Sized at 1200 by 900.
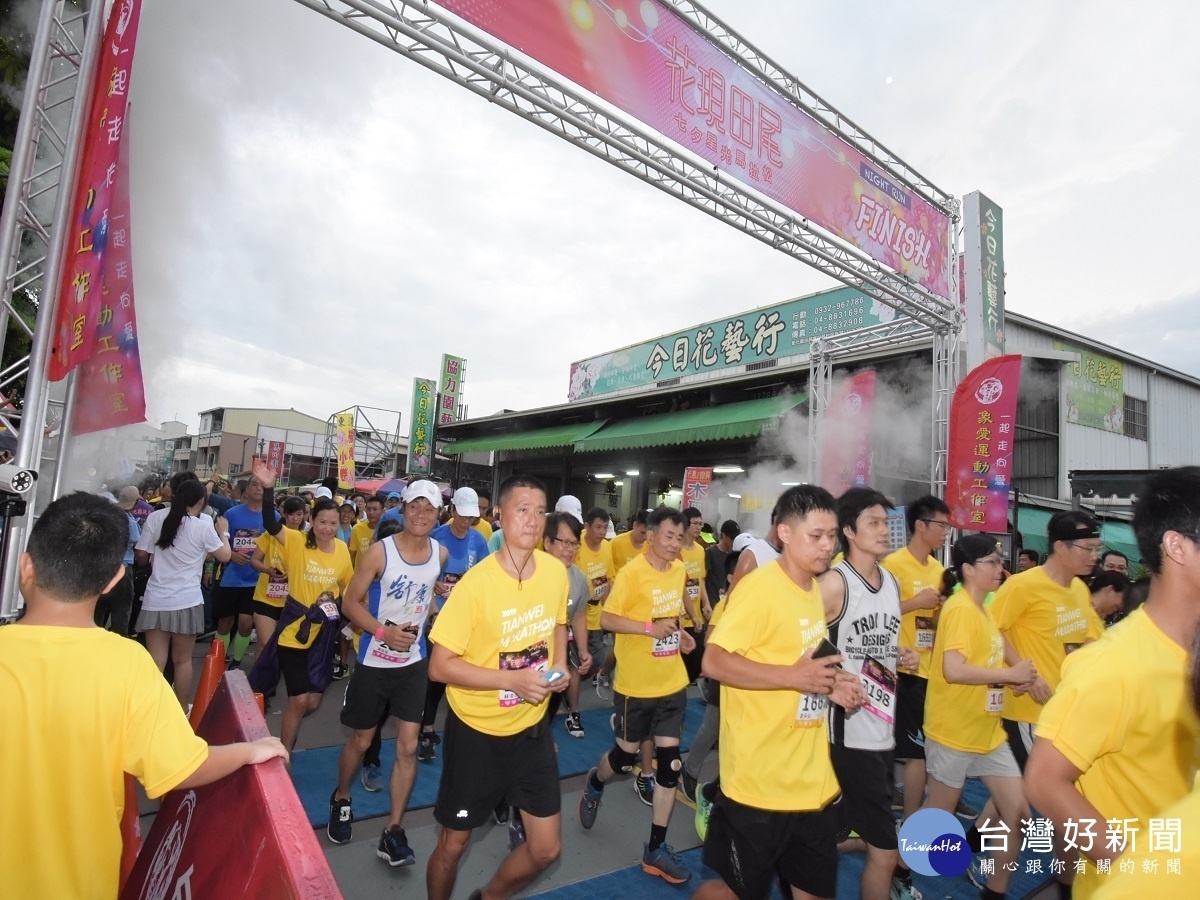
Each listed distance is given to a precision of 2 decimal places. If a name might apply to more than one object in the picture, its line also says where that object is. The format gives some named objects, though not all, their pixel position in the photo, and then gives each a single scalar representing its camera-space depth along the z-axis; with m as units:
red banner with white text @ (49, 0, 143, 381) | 3.91
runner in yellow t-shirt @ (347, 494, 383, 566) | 7.96
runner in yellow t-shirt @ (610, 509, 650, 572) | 6.53
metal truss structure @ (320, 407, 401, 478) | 28.83
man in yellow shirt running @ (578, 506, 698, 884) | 4.05
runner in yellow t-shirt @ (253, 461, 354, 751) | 4.27
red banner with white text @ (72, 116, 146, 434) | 4.42
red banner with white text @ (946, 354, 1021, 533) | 8.38
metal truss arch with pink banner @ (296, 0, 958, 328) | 4.84
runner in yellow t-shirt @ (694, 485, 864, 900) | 2.43
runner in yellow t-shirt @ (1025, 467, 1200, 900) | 1.58
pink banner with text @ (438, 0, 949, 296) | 5.40
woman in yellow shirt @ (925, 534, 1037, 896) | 3.50
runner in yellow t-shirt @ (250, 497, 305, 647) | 5.56
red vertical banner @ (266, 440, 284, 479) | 18.41
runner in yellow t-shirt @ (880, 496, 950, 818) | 4.05
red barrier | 1.38
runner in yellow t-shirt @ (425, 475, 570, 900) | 2.70
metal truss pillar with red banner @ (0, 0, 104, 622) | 3.86
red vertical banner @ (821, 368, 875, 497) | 10.20
